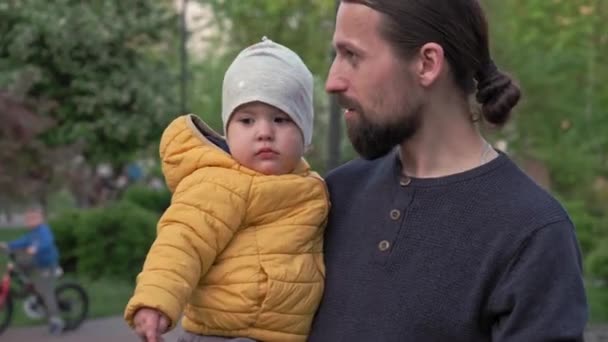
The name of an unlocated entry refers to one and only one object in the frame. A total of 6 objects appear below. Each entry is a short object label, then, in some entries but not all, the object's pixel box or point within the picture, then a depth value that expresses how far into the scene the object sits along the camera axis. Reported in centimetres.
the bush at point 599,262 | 1485
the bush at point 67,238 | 1773
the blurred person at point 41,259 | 1268
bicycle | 1300
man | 234
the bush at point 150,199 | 2461
